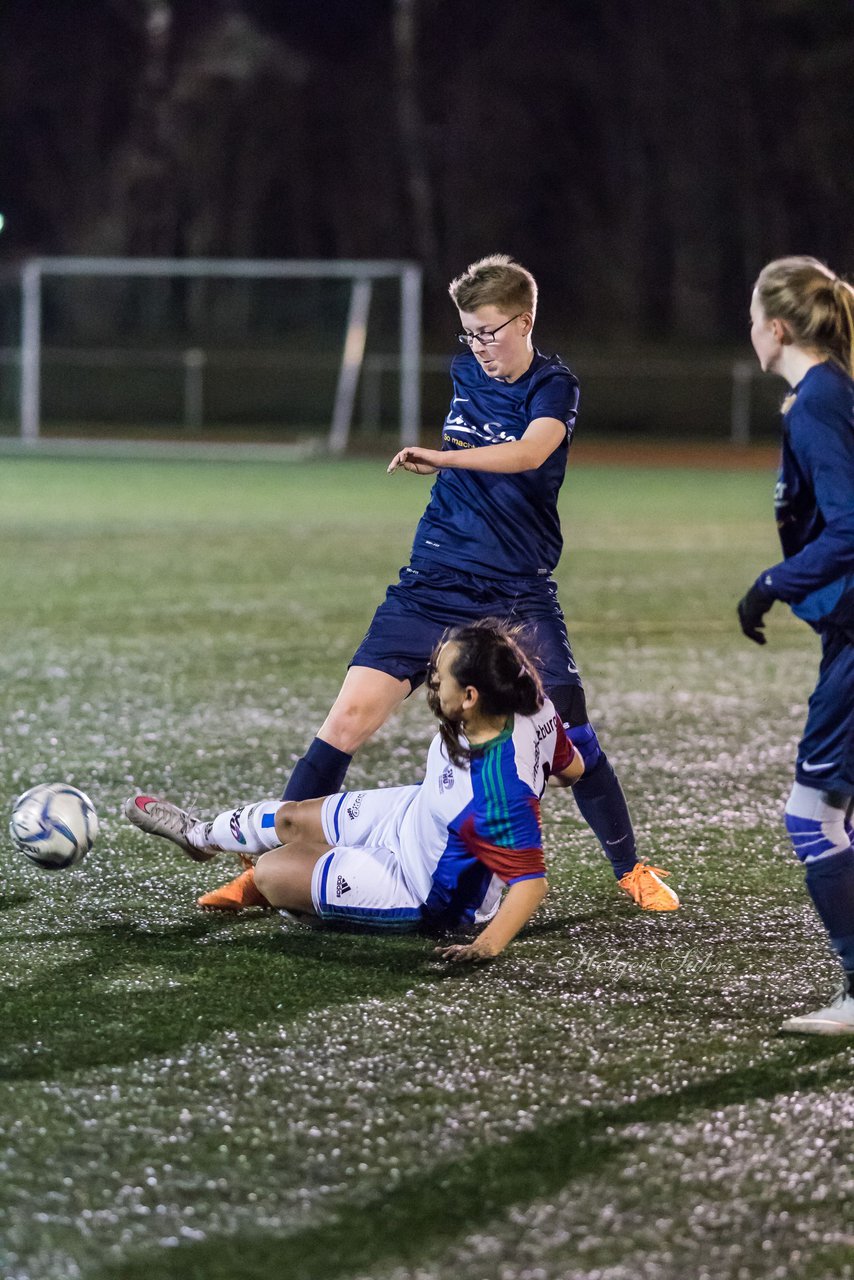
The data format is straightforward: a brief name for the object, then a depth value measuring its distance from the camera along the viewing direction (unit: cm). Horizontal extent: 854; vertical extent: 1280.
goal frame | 5444
